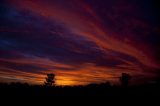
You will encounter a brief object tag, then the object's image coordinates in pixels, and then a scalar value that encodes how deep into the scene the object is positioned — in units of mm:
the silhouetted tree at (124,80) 23233
